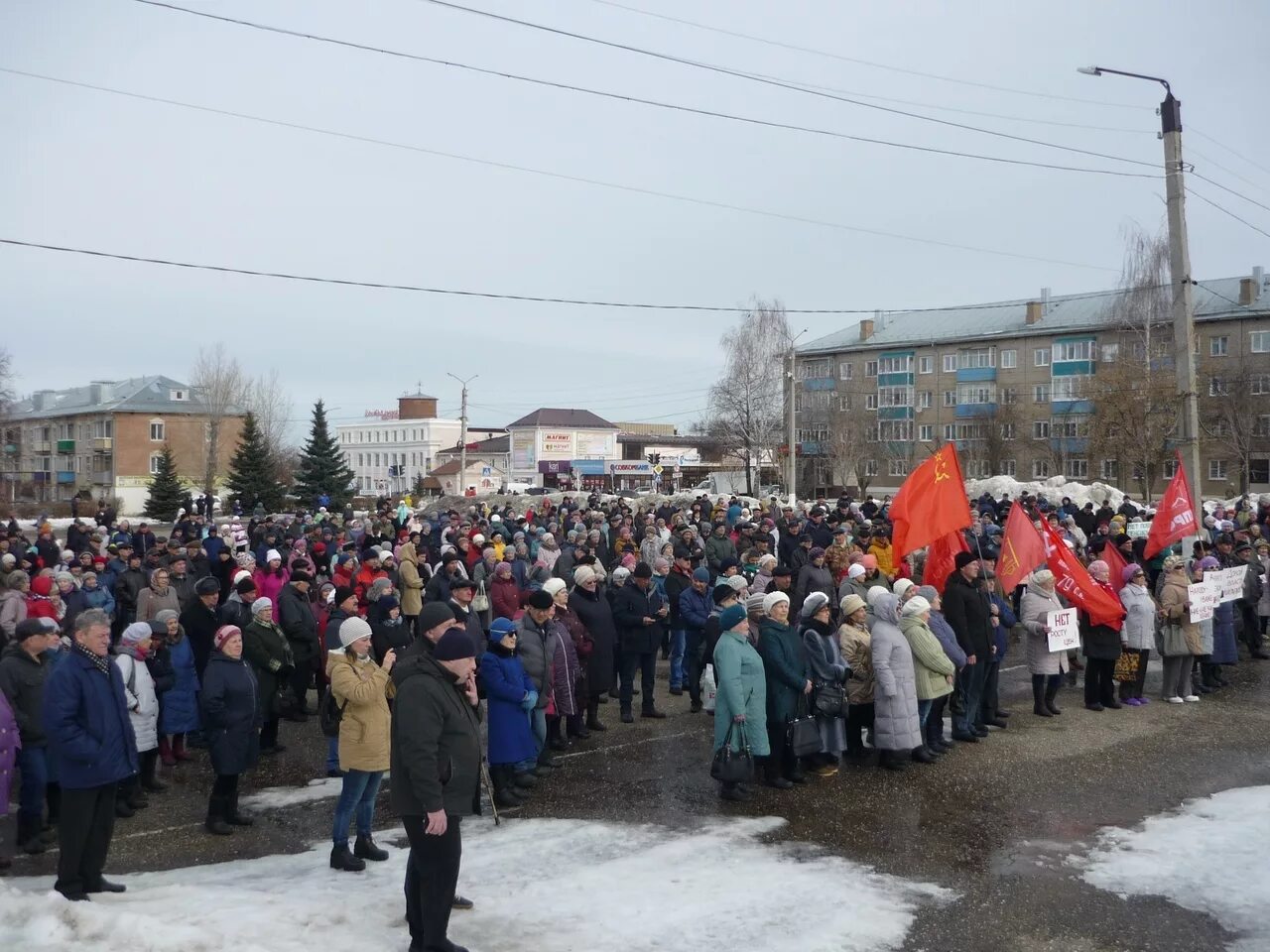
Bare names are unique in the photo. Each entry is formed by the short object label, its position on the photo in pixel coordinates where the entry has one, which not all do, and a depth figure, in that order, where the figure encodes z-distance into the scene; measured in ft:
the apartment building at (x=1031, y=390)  169.37
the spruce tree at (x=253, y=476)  175.11
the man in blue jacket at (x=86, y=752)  19.86
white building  389.80
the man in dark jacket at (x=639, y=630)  36.94
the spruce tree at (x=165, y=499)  173.58
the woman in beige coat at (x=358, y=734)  22.15
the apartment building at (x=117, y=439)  262.26
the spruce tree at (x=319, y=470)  171.83
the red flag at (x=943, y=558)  40.34
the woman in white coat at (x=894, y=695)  29.53
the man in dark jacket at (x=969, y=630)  32.99
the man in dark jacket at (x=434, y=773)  16.83
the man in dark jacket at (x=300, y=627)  35.27
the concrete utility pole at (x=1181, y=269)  49.19
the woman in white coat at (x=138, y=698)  26.58
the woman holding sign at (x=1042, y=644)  35.60
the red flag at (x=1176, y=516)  46.24
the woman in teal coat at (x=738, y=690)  26.71
